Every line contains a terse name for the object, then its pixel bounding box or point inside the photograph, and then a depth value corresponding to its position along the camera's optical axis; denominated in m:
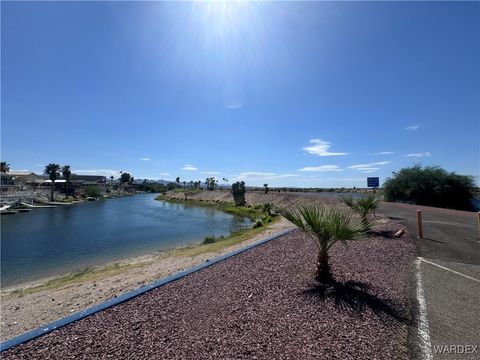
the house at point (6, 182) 81.62
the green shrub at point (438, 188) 29.45
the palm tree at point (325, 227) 6.09
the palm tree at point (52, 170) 94.56
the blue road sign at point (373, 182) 24.05
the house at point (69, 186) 113.81
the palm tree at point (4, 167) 110.30
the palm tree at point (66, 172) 104.19
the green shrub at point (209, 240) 20.86
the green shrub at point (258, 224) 26.77
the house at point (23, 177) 102.36
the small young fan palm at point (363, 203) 12.48
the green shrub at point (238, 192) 67.62
